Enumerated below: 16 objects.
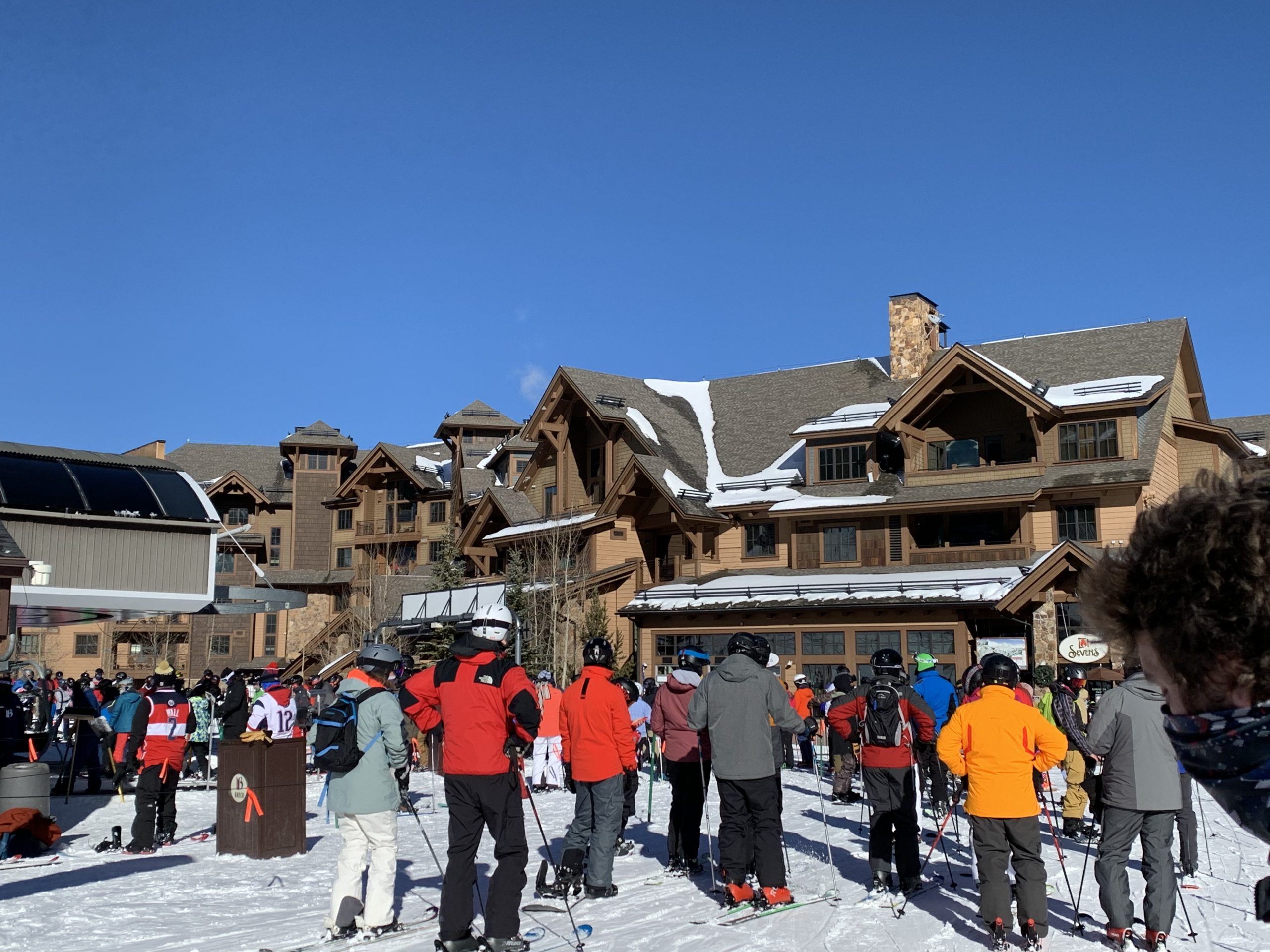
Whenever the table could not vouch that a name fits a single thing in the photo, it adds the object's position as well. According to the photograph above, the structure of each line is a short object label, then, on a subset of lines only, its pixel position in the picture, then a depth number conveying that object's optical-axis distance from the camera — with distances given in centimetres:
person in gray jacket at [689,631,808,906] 870
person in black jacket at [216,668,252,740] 1546
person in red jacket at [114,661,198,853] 1187
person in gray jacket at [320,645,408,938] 784
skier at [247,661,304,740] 1291
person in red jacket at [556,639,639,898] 922
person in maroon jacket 1033
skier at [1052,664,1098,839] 1170
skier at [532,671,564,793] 1759
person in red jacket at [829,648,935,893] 924
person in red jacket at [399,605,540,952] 739
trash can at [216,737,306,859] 1123
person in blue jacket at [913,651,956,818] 1205
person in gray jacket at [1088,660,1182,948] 748
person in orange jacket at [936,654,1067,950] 759
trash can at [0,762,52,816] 1175
